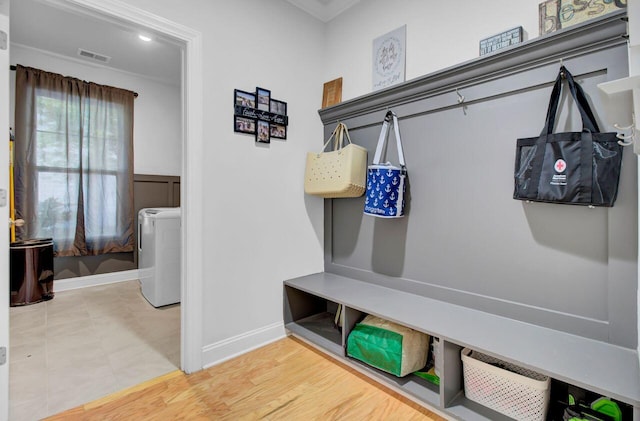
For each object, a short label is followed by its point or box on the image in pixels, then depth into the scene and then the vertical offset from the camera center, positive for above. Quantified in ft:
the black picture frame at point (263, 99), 7.01 +2.59
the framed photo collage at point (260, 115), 6.70 +2.19
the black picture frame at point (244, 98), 6.64 +2.48
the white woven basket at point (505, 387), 4.10 -2.54
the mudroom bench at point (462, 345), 3.63 -1.93
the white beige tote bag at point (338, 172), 6.70 +0.86
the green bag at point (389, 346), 5.29 -2.51
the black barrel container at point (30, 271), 9.72 -2.04
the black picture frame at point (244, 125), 6.66 +1.89
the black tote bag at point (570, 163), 4.05 +0.66
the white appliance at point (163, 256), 9.57 -1.53
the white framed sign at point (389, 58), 6.71 +3.47
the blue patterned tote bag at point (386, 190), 6.13 +0.40
